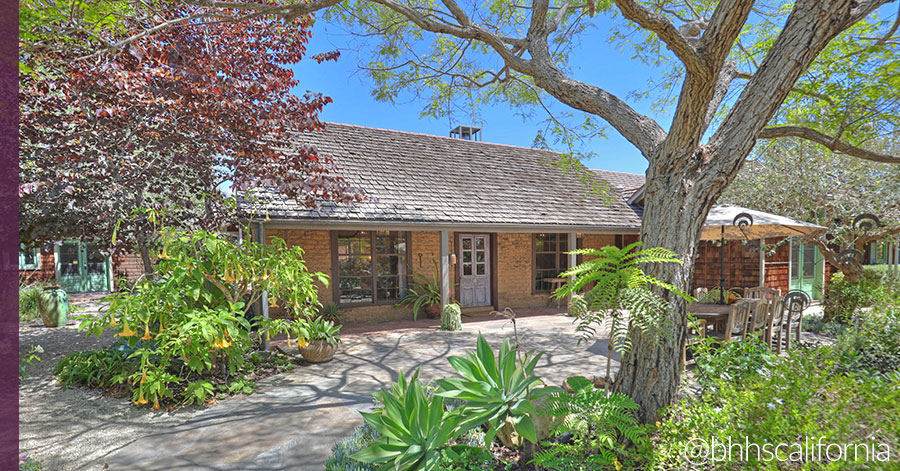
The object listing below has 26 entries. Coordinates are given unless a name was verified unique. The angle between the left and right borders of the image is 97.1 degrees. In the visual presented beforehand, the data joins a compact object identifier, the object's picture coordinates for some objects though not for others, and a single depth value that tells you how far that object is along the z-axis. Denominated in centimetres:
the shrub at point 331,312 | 930
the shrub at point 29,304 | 1090
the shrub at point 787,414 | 208
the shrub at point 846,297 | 773
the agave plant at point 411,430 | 248
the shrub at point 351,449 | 278
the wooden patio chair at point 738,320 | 531
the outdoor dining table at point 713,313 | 570
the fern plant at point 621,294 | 265
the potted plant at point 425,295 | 1042
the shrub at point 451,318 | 892
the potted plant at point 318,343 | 636
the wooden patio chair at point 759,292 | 746
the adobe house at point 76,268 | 1370
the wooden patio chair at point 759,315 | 566
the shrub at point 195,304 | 452
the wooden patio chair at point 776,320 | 589
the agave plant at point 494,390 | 260
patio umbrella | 745
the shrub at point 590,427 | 249
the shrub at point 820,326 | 785
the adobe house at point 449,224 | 933
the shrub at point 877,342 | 467
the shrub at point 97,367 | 534
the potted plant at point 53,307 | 984
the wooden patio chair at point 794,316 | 620
